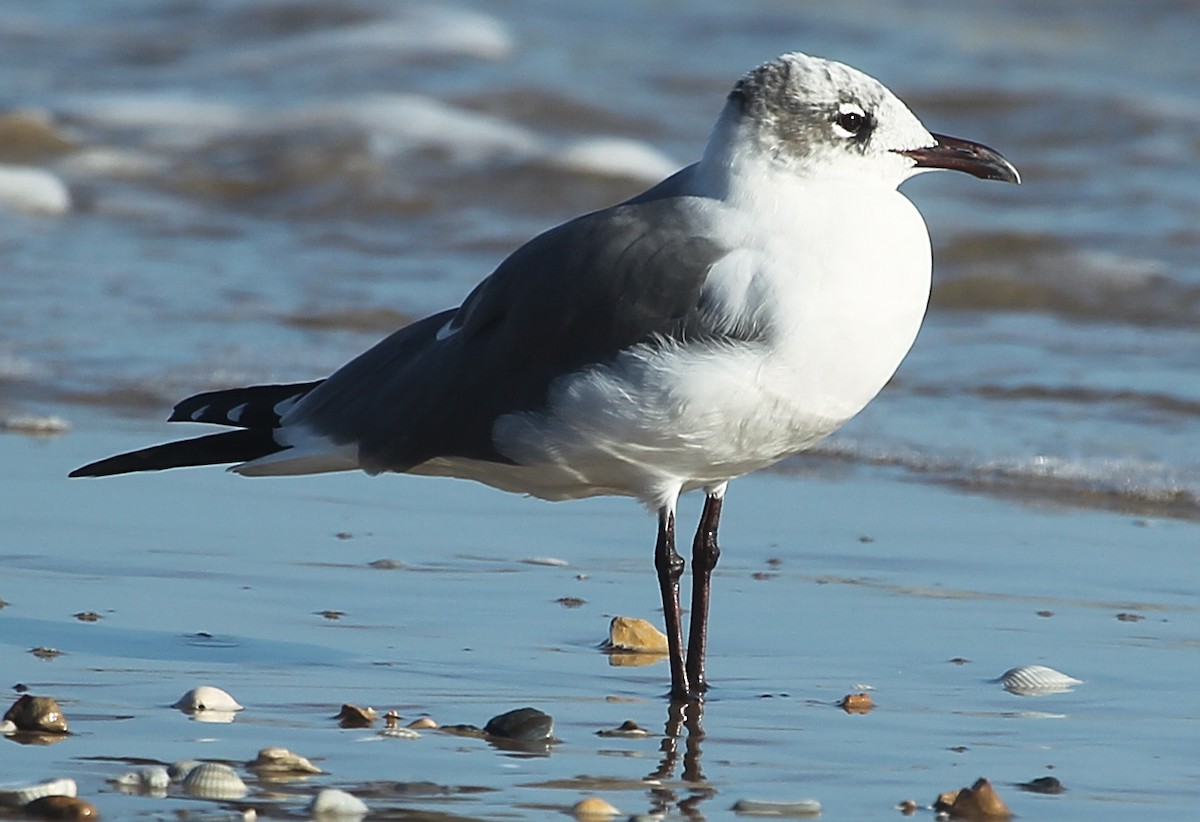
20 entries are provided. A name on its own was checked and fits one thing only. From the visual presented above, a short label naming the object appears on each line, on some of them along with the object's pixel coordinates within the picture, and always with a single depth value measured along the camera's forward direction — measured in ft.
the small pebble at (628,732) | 24.20
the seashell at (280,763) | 21.85
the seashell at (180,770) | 21.20
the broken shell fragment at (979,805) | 20.74
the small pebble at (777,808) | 21.02
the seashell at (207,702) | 24.45
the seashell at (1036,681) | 26.45
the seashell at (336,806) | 20.17
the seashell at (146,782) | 20.97
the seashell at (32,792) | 20.21
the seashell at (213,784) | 20.79
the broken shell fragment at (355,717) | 24.09
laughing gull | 25.26
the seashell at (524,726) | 23.68
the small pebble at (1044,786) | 22.07
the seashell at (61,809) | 19.88
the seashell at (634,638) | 28.60
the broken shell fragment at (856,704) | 25.46
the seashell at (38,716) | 23.15
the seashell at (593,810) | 20.61
